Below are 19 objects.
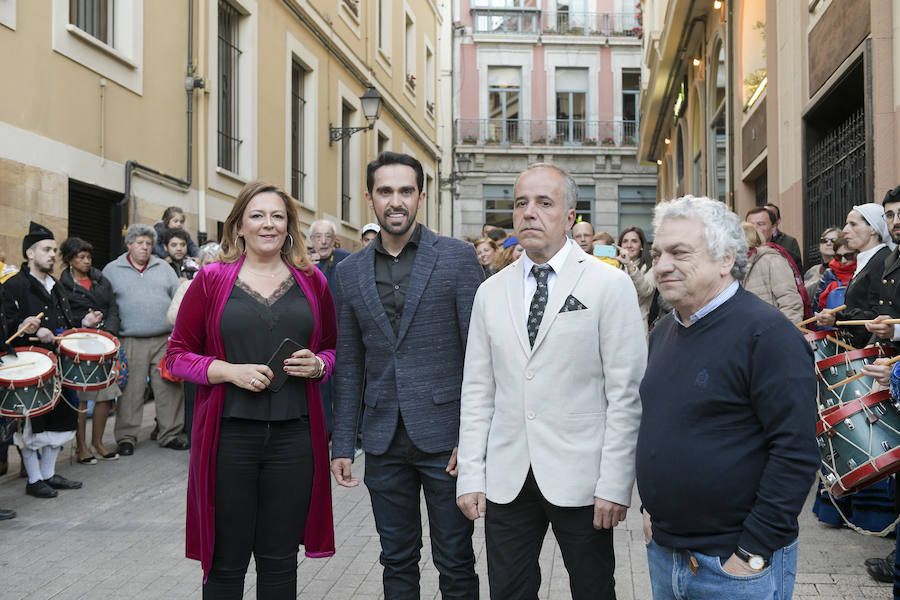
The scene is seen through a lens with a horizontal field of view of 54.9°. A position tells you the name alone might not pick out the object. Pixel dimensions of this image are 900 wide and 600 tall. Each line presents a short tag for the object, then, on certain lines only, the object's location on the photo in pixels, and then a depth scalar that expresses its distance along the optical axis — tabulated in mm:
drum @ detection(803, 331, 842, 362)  5008
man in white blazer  3080
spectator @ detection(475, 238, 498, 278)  10058
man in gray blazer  3572
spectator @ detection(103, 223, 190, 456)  8625
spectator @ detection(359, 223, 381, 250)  8920
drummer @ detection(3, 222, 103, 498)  6844
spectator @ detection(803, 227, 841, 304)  8211
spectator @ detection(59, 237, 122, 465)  8133
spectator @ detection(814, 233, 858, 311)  6988
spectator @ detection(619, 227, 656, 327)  7719
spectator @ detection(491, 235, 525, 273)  7563
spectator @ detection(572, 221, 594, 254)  8500
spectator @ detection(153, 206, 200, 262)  10259
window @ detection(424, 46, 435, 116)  28500
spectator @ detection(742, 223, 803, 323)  6586
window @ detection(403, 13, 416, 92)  25562
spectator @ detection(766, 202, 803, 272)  8000
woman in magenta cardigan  3604
